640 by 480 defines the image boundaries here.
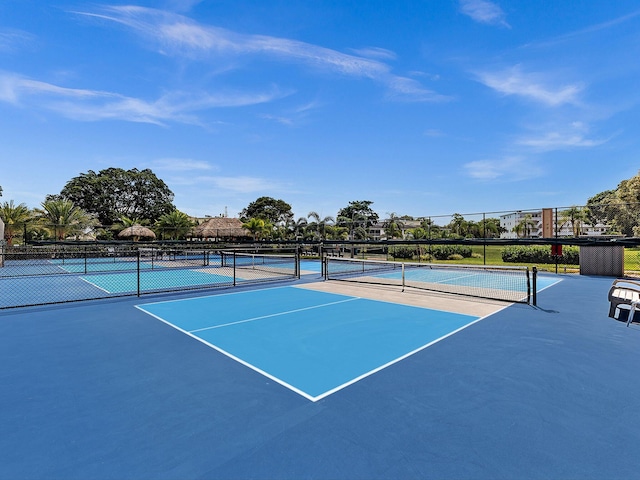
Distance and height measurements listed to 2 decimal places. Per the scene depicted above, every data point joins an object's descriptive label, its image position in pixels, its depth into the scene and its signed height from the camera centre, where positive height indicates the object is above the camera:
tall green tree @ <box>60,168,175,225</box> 52.62 +6.76
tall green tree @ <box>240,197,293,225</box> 61.62 +4.86
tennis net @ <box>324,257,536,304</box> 12.60 -2.14
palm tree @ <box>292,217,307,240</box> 41.12 +1.10
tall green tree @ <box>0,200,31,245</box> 27.55 +1.43
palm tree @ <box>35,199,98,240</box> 30.91 +1.71
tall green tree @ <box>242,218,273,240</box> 40.50 +0.95
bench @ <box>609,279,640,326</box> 7.92 -1.46
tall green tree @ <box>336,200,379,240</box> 74.93 +5.90
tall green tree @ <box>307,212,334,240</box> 38.56 +1.42
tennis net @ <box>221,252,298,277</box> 18.66 -2.12
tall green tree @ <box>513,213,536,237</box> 23.23 +0.74
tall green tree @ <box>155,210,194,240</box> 40.16 +1.44
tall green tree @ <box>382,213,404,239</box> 35.81 +0.90
